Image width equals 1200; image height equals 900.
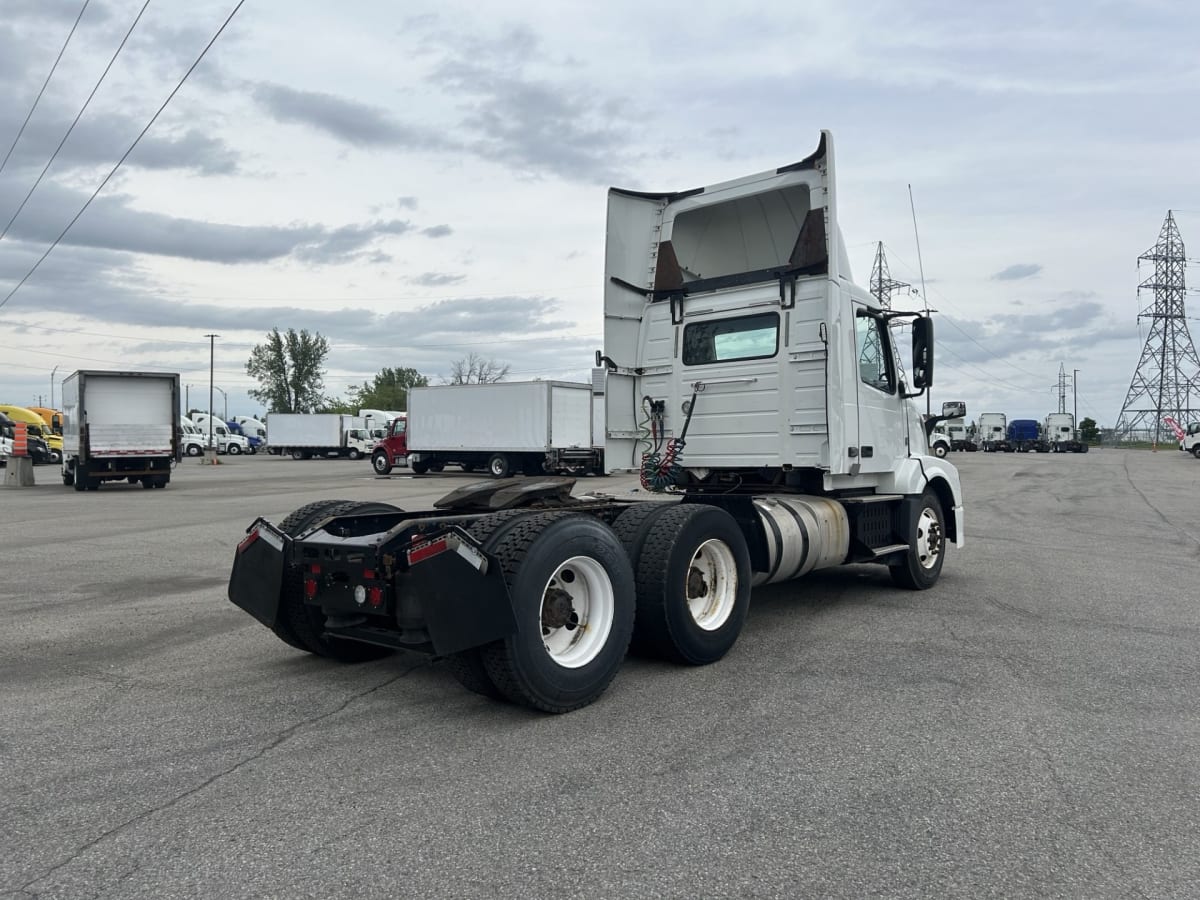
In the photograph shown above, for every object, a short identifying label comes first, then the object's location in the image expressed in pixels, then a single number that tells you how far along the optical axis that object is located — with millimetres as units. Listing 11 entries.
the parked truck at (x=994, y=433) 73000
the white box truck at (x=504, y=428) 29984
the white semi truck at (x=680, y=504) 4492
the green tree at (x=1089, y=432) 93688
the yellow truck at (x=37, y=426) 42031
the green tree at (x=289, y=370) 100312
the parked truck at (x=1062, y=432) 71312
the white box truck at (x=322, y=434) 52375
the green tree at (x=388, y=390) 107500
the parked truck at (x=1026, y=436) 71688
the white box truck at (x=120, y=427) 23266
